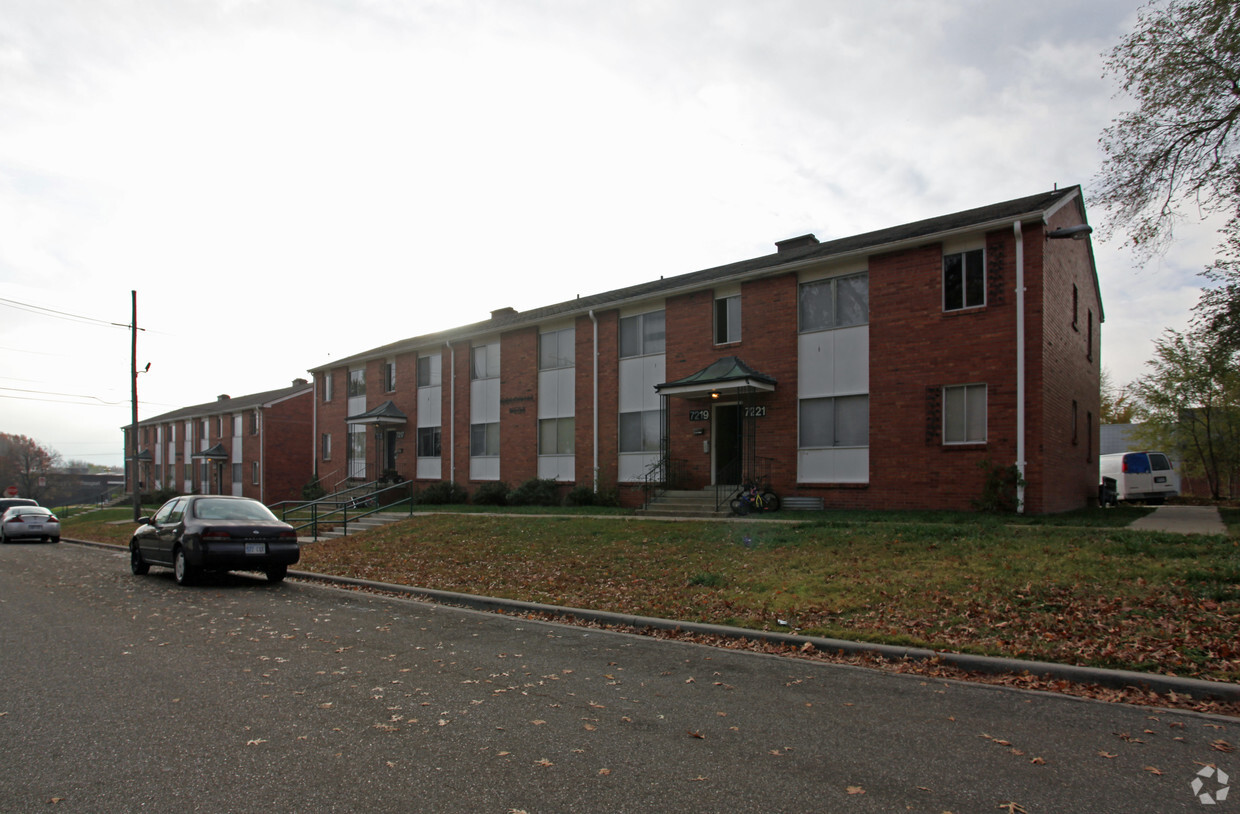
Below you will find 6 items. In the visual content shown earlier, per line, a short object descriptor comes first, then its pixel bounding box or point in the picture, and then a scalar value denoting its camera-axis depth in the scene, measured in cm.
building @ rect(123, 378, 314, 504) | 4112
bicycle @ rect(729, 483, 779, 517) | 1664
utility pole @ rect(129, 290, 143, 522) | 2806
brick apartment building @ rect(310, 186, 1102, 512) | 1491
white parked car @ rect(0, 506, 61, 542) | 2544
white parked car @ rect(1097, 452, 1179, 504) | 2315
